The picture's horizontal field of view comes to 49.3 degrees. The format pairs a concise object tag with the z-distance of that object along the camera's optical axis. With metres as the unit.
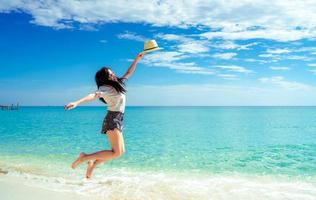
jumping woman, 6.34
